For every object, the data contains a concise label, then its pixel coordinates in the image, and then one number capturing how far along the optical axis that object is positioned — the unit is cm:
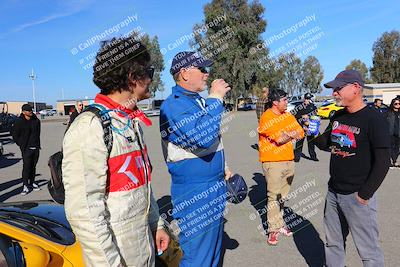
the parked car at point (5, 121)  2489
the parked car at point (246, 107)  5788
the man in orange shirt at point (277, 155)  502
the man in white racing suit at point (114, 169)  176
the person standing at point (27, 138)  846
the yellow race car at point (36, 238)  227
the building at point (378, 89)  5470
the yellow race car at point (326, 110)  3062
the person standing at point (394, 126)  973
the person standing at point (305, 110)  873
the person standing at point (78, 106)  1197
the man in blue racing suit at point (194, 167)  302
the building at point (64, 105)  7950
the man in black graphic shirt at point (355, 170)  311
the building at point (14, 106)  8205
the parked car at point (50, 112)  7730
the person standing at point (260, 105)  1069
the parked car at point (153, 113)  4574
